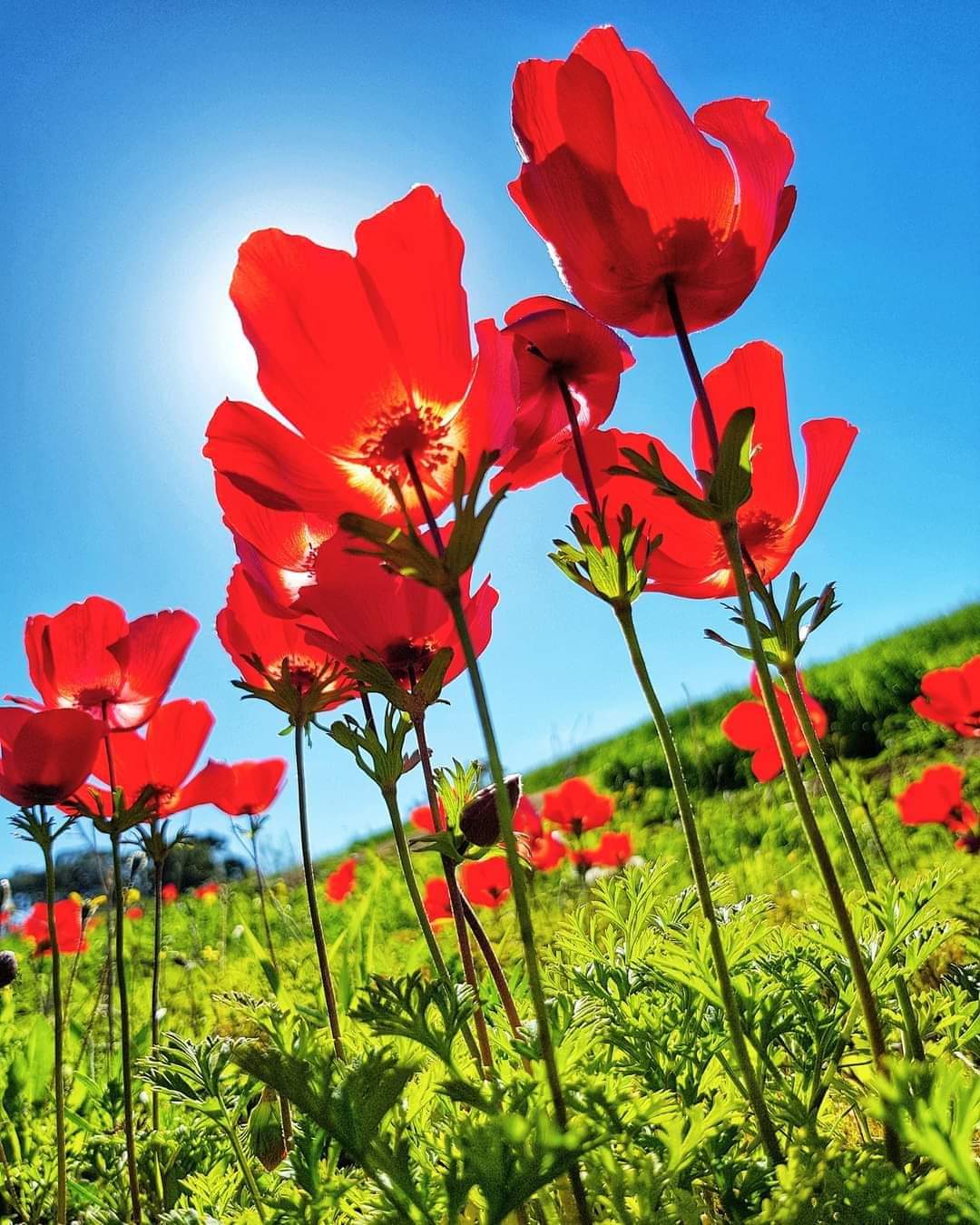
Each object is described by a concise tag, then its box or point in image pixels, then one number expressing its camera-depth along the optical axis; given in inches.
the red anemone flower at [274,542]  7.4
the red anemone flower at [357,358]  5.9
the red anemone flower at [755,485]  7.0
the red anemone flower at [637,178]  5.7
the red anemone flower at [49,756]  10.6
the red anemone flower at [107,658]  11.7
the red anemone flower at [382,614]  7.0
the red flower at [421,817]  70.3
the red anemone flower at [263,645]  9.1
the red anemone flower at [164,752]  12.4
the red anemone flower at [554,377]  6.7
